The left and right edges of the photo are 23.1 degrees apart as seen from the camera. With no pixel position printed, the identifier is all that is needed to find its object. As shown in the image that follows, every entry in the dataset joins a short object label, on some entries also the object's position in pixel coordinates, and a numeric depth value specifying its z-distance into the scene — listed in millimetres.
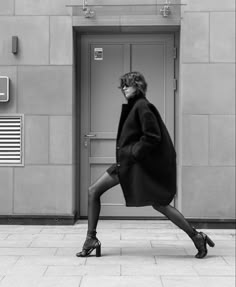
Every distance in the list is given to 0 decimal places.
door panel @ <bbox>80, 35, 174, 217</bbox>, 8438
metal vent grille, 8164
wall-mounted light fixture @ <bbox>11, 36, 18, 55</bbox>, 8031
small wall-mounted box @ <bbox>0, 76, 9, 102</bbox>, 8039
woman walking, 5918
